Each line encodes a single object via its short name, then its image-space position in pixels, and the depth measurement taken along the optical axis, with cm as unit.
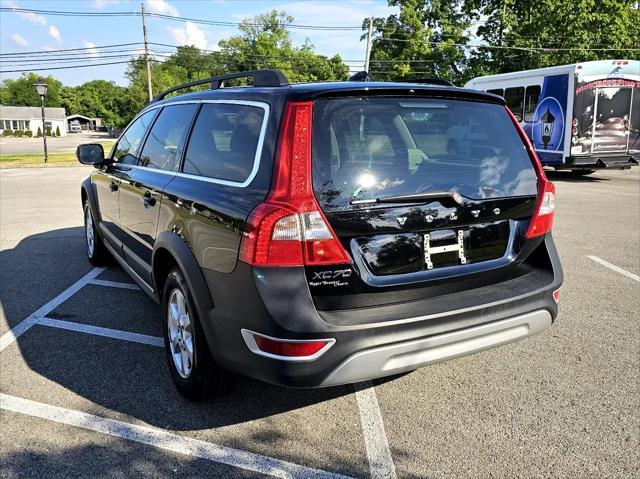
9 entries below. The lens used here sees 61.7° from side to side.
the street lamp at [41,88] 2178
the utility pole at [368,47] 3214
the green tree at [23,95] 12325
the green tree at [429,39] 3647
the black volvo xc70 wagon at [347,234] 238
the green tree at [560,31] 3077
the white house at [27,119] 9357
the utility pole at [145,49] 4431
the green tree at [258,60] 6831
